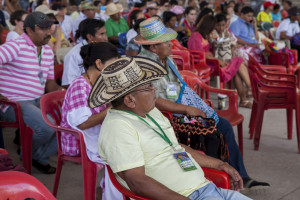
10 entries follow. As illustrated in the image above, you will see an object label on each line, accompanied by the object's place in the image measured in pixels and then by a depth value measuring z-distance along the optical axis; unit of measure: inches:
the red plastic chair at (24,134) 152.5
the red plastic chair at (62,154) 122.3
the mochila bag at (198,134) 128.5
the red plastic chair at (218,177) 100.0
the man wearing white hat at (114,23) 324.8
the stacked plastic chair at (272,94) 185.5
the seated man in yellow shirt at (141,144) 83.0
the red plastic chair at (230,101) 163.9
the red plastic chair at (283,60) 277.6
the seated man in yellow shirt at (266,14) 459.0
